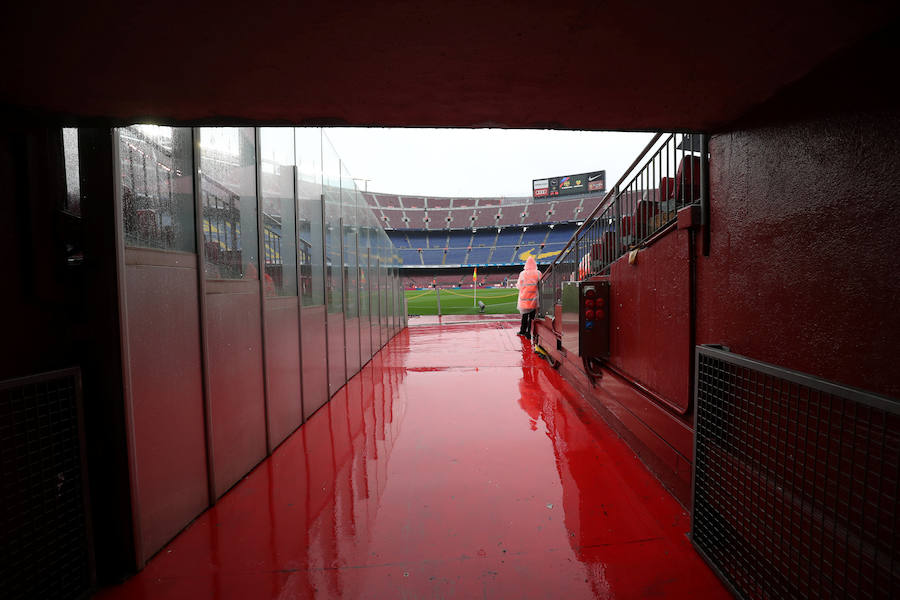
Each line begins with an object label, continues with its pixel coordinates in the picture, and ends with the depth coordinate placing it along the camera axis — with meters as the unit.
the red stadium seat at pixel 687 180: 2.46
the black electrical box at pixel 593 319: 3.85
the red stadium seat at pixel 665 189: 2.99
